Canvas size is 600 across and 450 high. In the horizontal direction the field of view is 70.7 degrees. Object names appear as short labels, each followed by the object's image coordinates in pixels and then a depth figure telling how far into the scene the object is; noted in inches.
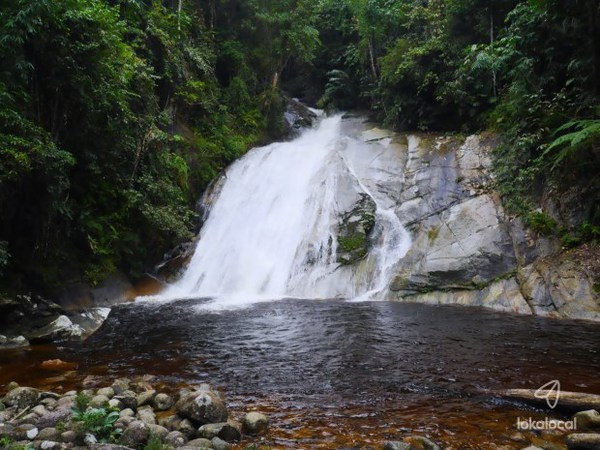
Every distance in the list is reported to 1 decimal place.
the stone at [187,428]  162.4
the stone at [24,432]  152.3
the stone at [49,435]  151.2
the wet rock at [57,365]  255.9
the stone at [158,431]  156.3
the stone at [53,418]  163.2
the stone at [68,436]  149.4
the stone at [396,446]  146.6
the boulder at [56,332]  316.2
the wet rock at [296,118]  971.9
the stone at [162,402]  187.8
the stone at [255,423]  168.7
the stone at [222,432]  160.9
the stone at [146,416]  170.2
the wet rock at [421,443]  150.9
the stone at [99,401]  175.6
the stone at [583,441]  141.6
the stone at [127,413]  173.8
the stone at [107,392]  193.4
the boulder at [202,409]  170.1
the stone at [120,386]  201.8
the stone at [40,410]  175.3
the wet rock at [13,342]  300.8
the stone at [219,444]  150.7
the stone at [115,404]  177.3
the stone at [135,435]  150.1
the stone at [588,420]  157.2
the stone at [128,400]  186.2
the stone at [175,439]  153.4
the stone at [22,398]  185.5
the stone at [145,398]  190.9
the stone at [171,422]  167.3
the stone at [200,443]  150.5
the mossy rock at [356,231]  542.0
